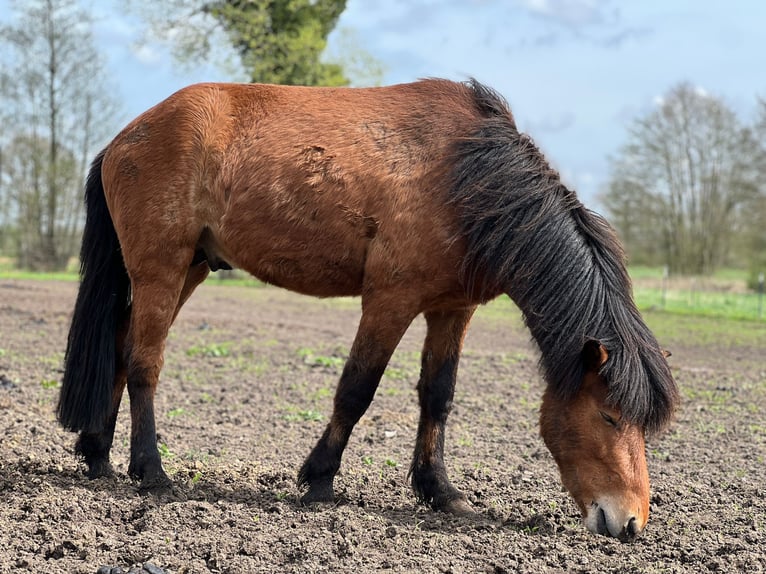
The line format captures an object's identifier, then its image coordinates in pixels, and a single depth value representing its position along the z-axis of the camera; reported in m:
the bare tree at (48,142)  31.52
